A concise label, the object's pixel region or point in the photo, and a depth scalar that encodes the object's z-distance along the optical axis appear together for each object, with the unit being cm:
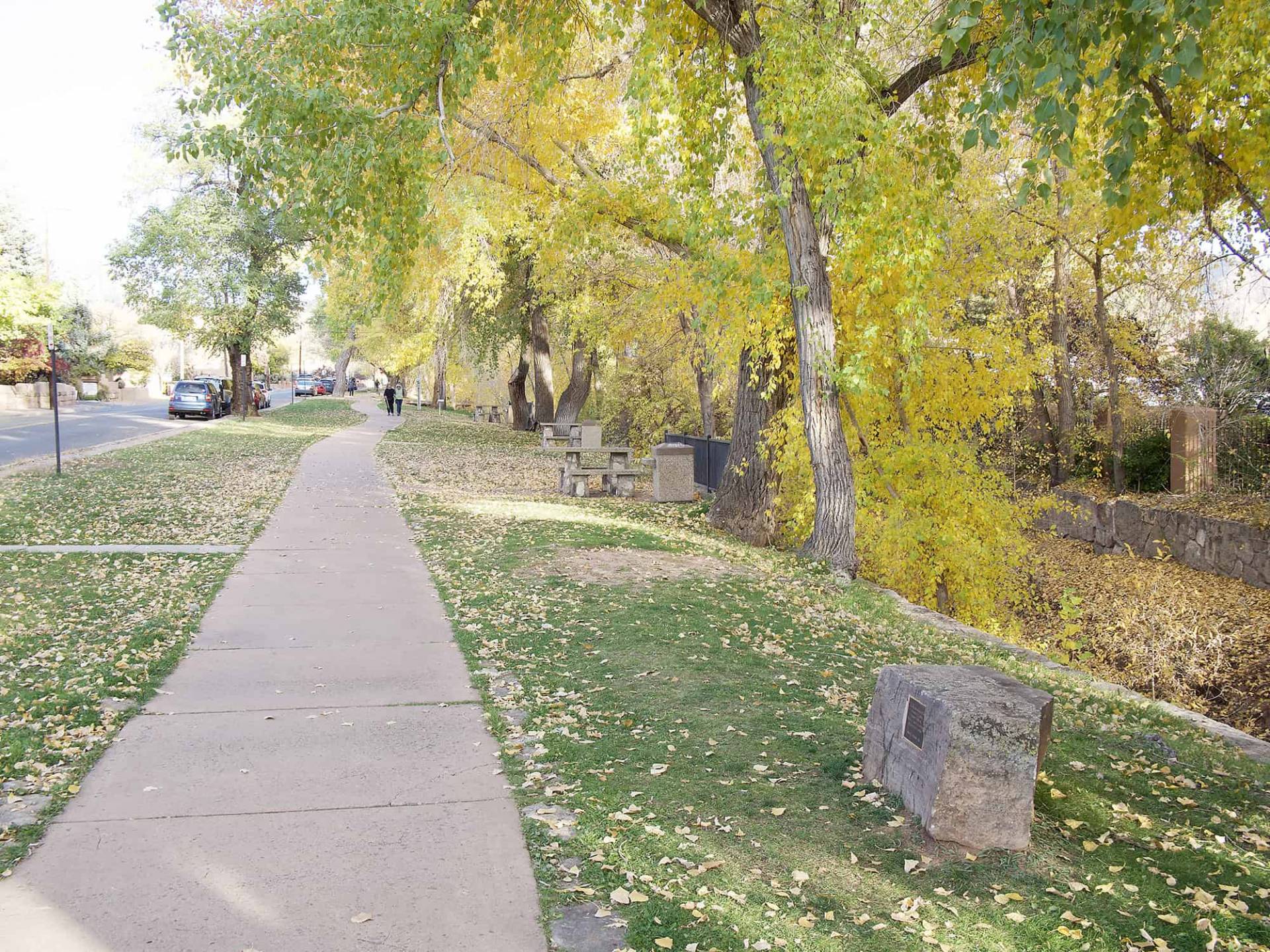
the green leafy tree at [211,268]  3353
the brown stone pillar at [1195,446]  1773
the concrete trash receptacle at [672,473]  1767
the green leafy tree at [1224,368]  1828
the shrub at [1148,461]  1900
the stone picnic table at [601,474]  1820
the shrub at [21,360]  4362
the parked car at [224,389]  4444
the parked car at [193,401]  3984
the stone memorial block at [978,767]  419
